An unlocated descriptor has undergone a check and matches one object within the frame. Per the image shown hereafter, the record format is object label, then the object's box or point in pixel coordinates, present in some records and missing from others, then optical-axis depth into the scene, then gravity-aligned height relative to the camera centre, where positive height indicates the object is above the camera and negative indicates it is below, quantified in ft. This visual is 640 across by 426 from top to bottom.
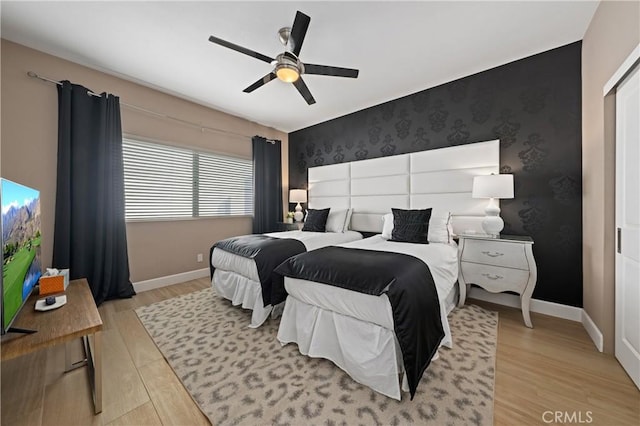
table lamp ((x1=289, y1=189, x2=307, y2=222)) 15.35 +0.88
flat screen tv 3.83 -0.64
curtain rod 8.27 +4.49
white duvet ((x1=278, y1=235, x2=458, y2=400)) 4.82 -2.58
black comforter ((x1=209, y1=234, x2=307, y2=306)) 7.13 -1.31
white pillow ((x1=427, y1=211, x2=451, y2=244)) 8.85 -0.58
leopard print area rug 4.34 -3.55
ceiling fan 6.17 +4.18
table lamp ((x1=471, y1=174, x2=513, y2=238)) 7.89 +0.69
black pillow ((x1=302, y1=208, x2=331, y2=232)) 12.18 -0.41
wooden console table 3.79 -2.02
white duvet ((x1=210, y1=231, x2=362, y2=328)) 7.50 -2.26
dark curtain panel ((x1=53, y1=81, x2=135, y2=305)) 8.62 +0.66
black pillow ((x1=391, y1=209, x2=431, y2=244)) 8.92 -0.51
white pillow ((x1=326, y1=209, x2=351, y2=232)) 12.46 -0.37
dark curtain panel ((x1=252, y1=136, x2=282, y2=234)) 14.93 +1.74
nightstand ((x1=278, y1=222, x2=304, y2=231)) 14.37 -0.79
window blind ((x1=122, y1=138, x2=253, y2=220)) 10.64 +1.50
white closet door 4.99 -0.24
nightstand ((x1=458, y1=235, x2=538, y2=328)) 7.30 -1.61
